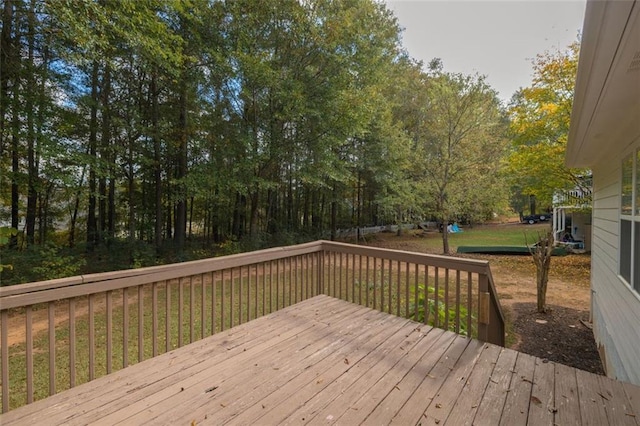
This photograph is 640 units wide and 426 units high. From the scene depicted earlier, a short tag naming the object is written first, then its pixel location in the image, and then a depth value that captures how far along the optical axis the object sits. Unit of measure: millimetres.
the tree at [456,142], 10367
